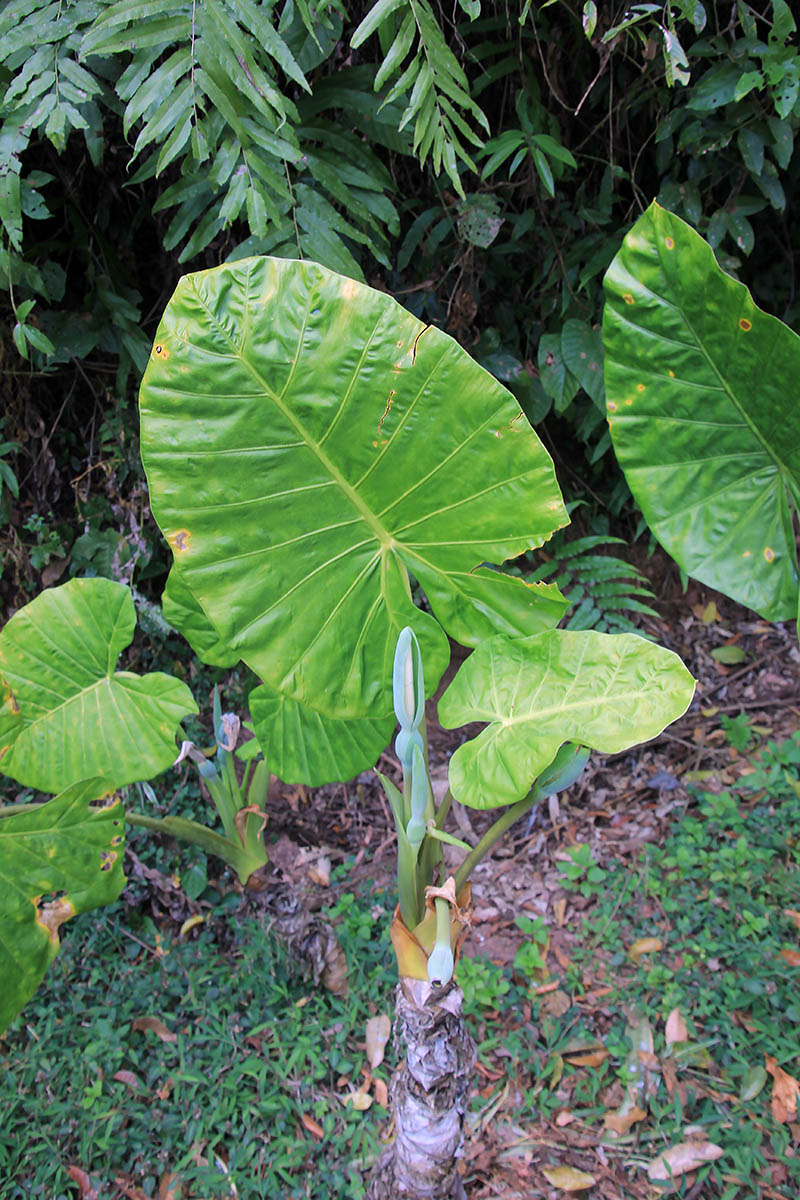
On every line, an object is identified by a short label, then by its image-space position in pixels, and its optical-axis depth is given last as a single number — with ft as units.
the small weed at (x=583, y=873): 6.06
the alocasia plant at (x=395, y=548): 2.91
